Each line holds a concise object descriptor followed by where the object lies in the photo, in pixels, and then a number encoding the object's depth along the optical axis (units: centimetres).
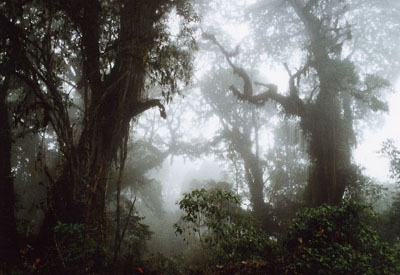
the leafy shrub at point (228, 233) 578
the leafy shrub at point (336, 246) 429
